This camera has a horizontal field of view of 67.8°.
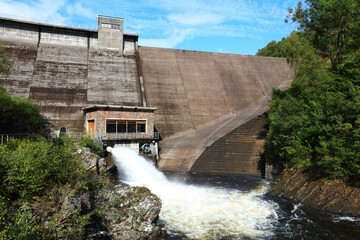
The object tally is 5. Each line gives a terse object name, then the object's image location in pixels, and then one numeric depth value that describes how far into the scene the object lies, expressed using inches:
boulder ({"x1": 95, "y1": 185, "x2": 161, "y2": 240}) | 432.1
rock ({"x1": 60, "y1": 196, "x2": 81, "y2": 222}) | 339.0
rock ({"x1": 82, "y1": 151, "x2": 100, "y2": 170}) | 596.1
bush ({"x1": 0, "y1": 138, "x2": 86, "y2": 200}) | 343.6
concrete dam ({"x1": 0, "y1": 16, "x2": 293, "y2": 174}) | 1142.3
